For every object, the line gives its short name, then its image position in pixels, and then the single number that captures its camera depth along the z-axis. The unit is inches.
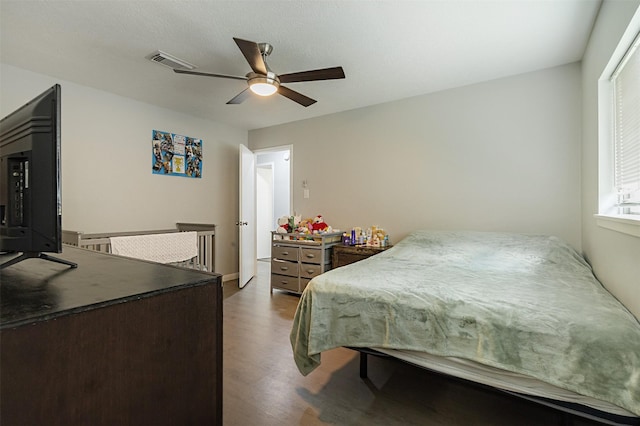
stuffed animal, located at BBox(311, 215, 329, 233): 157.7
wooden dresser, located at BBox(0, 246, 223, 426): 22.8
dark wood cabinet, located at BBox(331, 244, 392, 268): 140.0
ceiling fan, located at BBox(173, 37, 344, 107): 87.4
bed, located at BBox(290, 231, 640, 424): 46.0
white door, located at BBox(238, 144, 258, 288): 170.7
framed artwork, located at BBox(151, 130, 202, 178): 156.7
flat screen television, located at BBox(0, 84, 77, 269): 32.3
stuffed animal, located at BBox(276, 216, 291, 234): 165.8
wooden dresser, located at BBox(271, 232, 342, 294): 150.2
